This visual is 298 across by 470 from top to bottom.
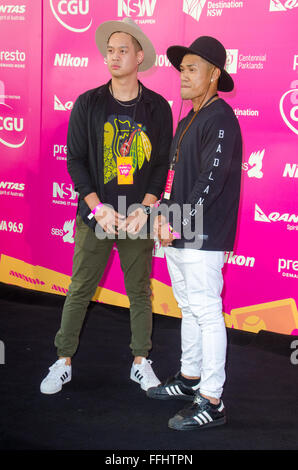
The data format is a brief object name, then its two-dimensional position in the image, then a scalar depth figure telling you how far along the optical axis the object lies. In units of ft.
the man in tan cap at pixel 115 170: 7.80
